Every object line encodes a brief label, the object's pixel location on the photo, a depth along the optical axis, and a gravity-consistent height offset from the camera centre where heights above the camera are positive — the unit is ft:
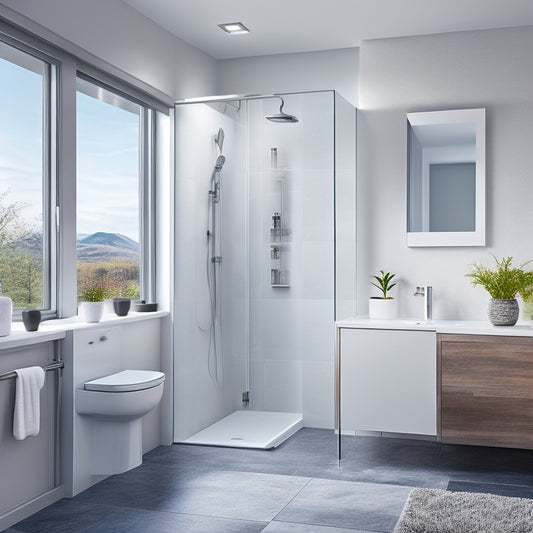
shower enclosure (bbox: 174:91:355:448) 13.42 +0.02
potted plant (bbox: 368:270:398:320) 14.17 -0.83
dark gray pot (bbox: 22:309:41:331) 10.17 -0.81
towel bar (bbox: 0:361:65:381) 9.56 -1.56
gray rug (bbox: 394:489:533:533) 9.50 -3.60
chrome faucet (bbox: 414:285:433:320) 13.88 -0.80
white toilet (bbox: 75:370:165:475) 11.07 -2.39
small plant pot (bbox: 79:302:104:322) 11.59 -0.79
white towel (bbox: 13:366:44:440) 9.68 -1.96
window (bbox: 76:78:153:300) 12.37 +1.35
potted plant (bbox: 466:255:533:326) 12.68 -0.46
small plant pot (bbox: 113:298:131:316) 12.64 -0.77
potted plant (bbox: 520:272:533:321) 12.81 -0.57
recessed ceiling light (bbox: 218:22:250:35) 13.85 +4.80
